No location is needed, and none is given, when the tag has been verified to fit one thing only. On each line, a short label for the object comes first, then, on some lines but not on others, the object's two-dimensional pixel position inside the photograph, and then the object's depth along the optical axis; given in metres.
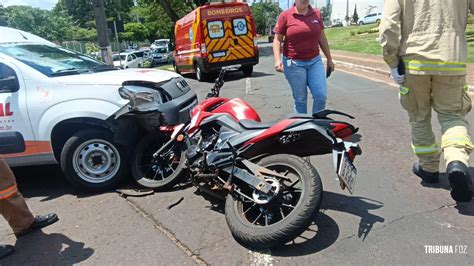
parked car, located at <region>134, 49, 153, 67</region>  30.16
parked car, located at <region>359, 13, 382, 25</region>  62.52
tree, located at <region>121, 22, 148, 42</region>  70.64
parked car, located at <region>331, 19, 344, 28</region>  80.56
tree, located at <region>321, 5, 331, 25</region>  95.65
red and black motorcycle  2.97
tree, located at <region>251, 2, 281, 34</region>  102.12
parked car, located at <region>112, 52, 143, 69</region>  28.13
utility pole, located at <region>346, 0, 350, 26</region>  88.54
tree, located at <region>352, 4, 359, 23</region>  80.41
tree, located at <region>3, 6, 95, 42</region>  66.31
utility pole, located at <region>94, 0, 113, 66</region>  14.10
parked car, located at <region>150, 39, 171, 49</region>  55.66
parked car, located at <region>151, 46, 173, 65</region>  35.00
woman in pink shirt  4.73
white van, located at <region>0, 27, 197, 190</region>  4.41
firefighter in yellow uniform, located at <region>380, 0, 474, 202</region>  3.45
